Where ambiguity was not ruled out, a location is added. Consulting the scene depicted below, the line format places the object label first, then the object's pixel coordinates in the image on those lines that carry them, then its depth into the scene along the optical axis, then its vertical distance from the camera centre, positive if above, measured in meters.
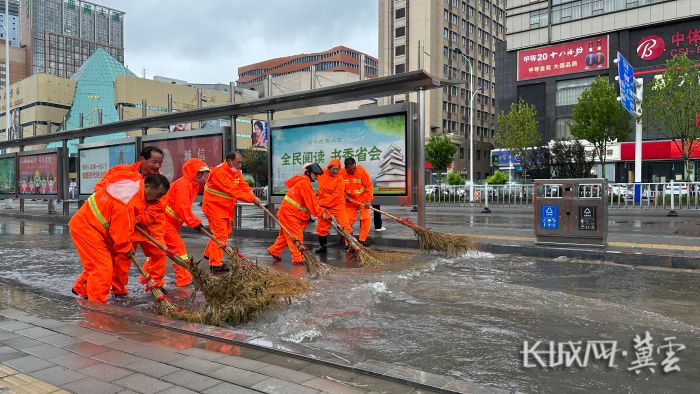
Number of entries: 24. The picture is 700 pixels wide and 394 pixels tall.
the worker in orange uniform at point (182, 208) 6.12 -0.25
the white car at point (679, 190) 17.14 -0.07
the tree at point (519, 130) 35.59 +4.01
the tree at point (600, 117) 30.45 +4.23
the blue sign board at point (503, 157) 47.38 +2.88
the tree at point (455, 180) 31.53 +0.48
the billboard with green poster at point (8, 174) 21.20 +0.56
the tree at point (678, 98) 23.67 +4.15
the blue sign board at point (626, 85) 20.61 +4.20
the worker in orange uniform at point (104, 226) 4.84 -0.36
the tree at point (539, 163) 26.75 +1.30
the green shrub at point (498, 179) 28.64 +0.49
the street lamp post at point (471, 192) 23.91 -0.22
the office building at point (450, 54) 63.50 +17.28
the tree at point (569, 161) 25.67 +1.34
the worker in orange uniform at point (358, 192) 9.48 -0.08
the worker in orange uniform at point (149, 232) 5.34 -0.49
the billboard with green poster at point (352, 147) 10.01 +0.85
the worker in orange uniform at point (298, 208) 8.07 -0.31
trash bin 8.46 -0.40
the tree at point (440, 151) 52.66 +3.72
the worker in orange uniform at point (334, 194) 8.83 -0.11
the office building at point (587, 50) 36.34 +10.49
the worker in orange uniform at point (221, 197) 7.36 -0.13
